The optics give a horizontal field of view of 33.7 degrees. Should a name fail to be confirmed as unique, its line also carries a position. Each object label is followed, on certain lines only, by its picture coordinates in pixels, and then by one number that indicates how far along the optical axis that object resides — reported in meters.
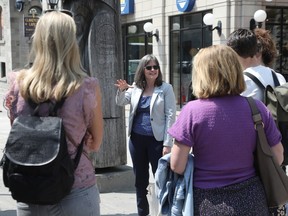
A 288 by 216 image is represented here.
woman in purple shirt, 2.56
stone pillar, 6.17
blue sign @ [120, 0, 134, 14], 19.19
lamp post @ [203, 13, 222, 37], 14.00
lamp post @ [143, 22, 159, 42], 17.06
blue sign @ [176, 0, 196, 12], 15.69
